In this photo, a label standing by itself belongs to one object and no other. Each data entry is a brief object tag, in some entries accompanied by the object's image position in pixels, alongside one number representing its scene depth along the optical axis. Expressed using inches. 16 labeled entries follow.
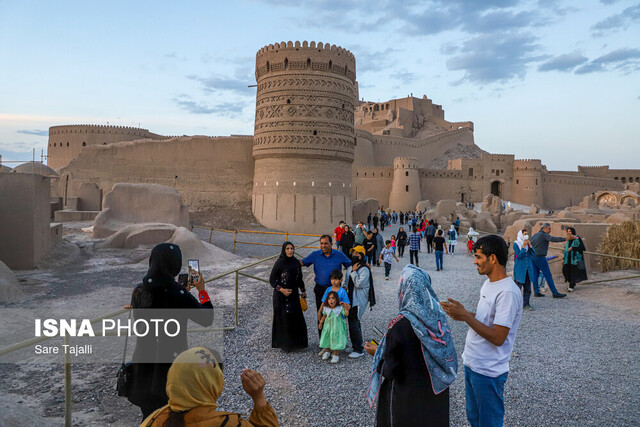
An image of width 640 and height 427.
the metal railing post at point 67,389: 116.5
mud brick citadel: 717.9
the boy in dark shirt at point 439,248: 427.8
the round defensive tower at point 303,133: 716.0
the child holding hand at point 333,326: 195.0
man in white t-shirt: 103.8
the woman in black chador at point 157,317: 103.3
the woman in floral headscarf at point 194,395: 68.0
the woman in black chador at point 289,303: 205.5
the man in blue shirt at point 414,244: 458.3
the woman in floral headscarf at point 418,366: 97.1
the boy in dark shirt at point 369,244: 389.1
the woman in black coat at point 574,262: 317.7
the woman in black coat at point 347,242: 392.8
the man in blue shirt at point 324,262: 208.8
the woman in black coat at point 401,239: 527.8
